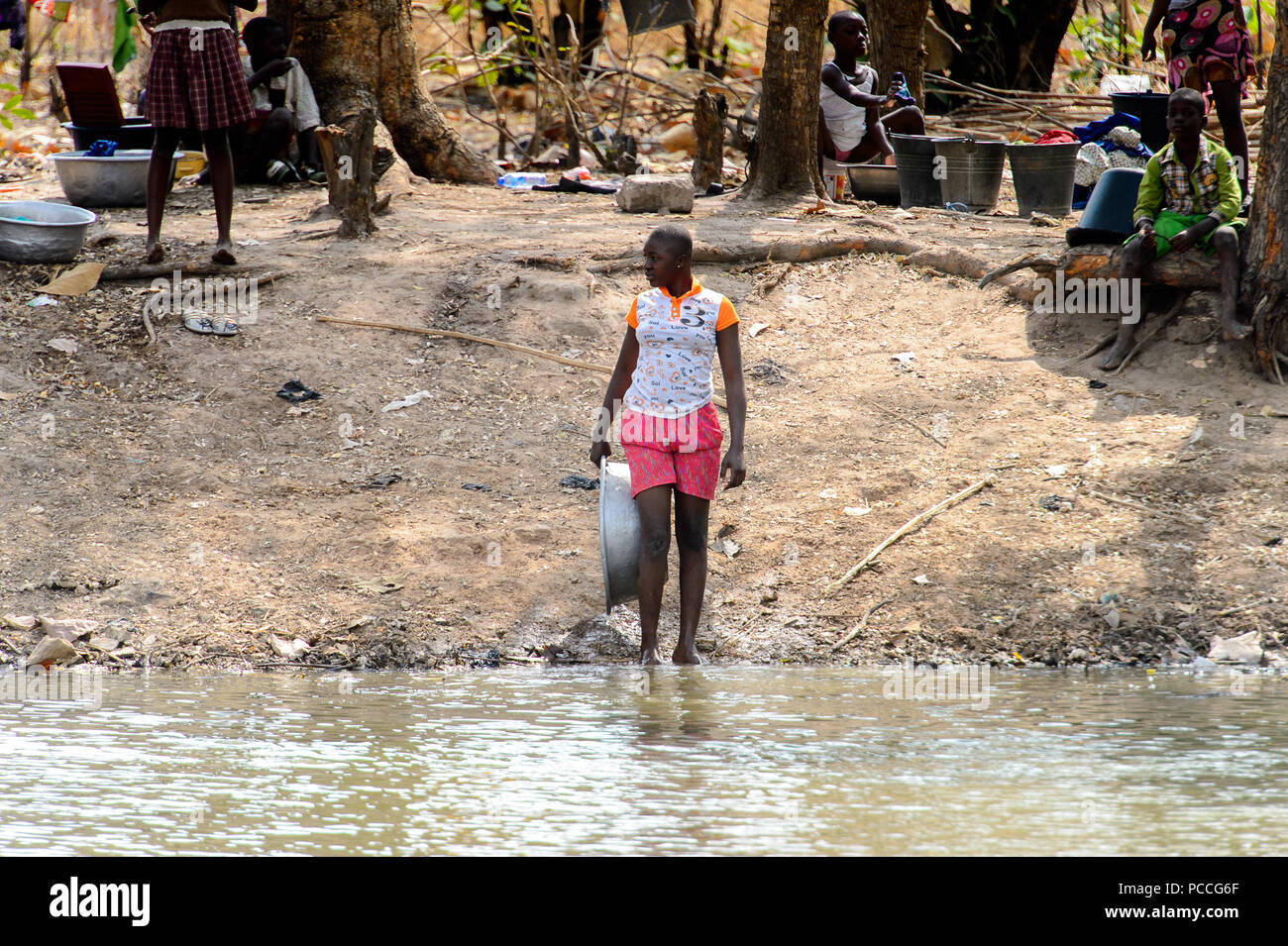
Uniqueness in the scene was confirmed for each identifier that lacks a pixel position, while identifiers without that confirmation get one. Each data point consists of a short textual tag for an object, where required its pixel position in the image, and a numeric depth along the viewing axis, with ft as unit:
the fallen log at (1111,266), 42.04
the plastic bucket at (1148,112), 57.84
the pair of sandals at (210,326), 44.52
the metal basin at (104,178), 56.90
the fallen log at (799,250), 51.75
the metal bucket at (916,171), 62.34
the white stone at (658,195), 60.03
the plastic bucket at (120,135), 61.52
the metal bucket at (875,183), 65.62
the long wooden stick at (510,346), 44.75
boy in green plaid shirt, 40.22
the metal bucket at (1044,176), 60.80
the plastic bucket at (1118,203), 44.21
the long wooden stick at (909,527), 34.96
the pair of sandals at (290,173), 64.28
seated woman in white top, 66.23
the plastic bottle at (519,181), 70.13
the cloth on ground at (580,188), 67.51
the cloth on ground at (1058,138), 61.39
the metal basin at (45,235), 46.83
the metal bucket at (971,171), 61.71
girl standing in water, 29.86
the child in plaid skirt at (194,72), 44.04
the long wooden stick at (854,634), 32.89
